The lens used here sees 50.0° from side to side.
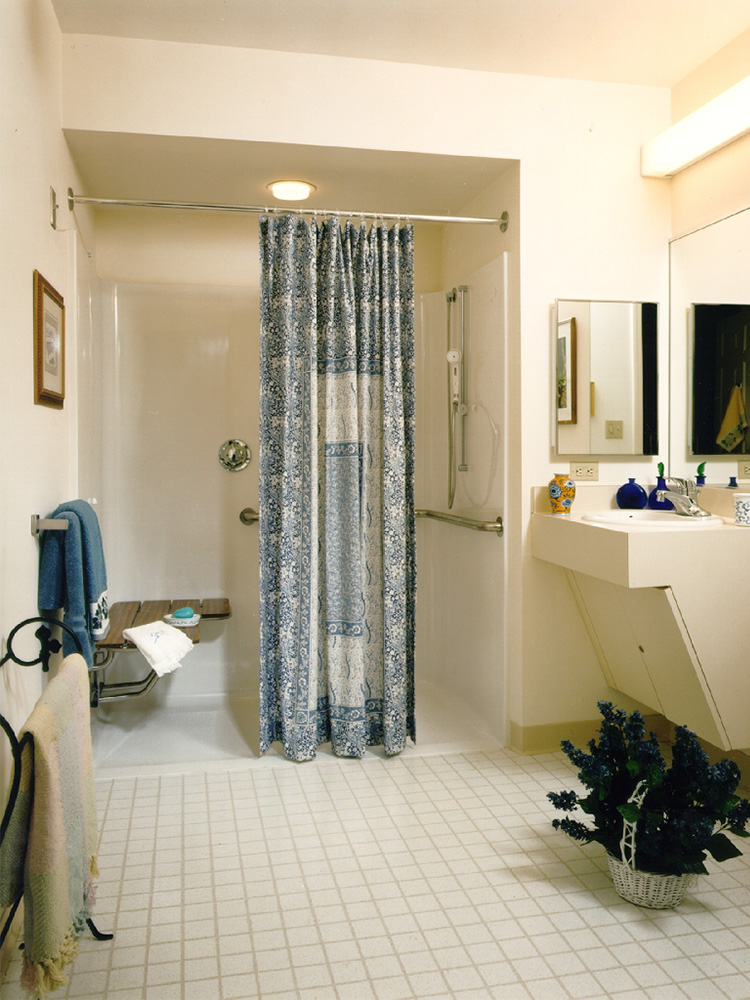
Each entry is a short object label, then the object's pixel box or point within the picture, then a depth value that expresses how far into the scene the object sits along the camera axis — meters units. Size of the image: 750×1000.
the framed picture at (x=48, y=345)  2.09
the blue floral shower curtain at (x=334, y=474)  2.77
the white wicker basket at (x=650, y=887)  1.87
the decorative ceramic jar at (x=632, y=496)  2.88
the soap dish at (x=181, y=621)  2.94
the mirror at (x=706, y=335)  2.63
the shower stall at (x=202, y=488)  3.27
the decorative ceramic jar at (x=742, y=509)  2.46
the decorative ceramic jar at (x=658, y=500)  2.87
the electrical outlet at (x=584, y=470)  2.90
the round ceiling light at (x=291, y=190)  3.06
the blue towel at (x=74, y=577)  2.10
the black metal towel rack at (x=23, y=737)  1.31
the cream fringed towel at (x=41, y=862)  1.33
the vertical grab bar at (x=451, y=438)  3.32
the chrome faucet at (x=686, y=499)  2.66
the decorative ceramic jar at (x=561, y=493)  2.78
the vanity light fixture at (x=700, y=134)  2.46
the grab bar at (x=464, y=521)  2.97
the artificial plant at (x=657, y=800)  1.83
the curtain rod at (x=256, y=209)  2.59
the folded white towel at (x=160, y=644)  2.20
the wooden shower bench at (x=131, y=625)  2.89
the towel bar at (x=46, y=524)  2.04
